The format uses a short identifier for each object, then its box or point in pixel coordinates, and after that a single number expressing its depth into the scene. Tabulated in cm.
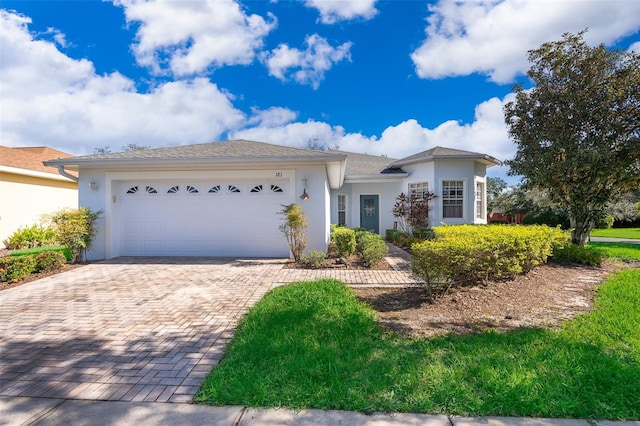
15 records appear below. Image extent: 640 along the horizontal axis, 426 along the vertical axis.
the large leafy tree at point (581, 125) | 830
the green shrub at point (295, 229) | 838
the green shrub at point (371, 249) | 803
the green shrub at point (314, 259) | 795
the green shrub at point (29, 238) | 1055
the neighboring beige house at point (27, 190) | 1127
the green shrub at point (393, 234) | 1298
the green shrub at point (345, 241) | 863
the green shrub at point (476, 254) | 468
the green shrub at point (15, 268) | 652
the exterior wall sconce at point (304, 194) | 891
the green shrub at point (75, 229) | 846
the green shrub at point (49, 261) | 734
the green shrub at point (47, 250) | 714
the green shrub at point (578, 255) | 789
